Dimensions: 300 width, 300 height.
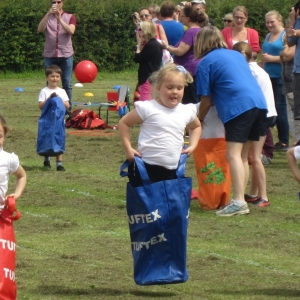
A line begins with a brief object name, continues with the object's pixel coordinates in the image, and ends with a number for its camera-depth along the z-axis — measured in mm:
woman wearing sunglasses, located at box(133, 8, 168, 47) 18125
